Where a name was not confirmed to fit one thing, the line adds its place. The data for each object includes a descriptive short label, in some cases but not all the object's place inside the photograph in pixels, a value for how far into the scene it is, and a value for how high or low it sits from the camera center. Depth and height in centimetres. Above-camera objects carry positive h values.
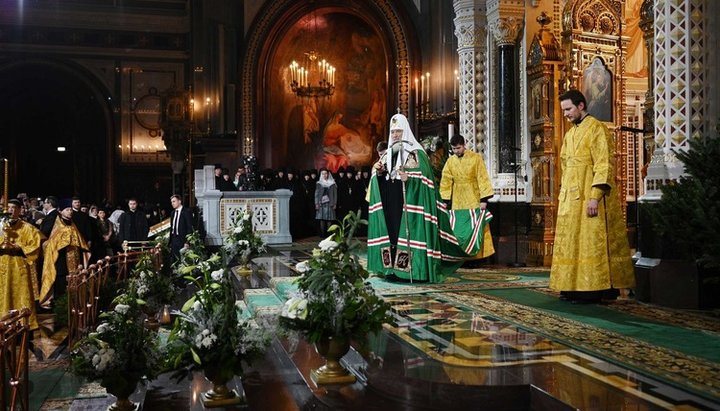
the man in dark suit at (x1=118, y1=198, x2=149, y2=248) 1359 -36
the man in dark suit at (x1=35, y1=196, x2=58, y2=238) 1057 -21
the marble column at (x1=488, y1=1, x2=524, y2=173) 1179 +233
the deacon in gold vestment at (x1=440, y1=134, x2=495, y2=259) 994 +34
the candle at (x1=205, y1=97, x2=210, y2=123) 2275 +339
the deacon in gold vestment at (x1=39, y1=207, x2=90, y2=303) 1035 -67
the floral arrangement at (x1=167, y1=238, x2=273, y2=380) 400 -76
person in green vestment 828 -12
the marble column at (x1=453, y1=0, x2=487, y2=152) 1262 +252
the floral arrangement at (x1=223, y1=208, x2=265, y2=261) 1032 -50
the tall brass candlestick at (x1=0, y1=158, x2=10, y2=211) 802 +23
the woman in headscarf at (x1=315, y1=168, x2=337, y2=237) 1814 +17
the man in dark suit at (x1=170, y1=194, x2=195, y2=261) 1201 -33
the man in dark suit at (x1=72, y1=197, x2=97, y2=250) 1132 -23
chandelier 2086 +406
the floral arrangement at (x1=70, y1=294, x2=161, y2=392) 412 -89
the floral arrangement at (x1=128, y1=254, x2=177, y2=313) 753 -88
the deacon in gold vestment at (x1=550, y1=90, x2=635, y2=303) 642 -17
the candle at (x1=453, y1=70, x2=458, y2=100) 1708 +302
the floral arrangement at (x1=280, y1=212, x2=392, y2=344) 410 -58
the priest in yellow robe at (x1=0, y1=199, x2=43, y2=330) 809 -62
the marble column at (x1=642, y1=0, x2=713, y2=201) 680 +118
